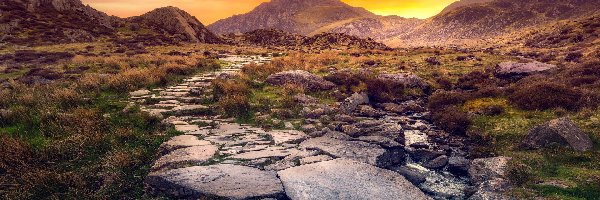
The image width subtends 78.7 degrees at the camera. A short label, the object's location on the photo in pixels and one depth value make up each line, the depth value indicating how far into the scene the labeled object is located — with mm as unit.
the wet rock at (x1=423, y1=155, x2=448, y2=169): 9438
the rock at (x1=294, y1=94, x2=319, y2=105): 14117
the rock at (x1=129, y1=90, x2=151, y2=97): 14202
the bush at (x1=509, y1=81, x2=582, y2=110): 12641
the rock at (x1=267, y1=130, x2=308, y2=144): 9891
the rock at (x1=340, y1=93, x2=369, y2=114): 13955
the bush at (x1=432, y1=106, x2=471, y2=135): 12273
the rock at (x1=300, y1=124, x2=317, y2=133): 11047
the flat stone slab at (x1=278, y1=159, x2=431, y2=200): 7023
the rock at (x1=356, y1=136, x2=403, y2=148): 10039
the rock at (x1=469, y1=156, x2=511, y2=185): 8242
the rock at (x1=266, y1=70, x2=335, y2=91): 17094
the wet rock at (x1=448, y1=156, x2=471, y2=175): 9117
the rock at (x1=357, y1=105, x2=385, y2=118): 13969
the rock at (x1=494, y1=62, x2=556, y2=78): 20844
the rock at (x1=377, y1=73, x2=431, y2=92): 19406
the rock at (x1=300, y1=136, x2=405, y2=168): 8992
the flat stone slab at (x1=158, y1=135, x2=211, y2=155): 8914
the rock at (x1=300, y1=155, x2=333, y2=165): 8484
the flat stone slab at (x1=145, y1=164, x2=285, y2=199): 6984
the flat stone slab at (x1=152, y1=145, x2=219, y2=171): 7980
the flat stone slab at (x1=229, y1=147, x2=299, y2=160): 8617
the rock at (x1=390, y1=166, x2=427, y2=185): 8352
